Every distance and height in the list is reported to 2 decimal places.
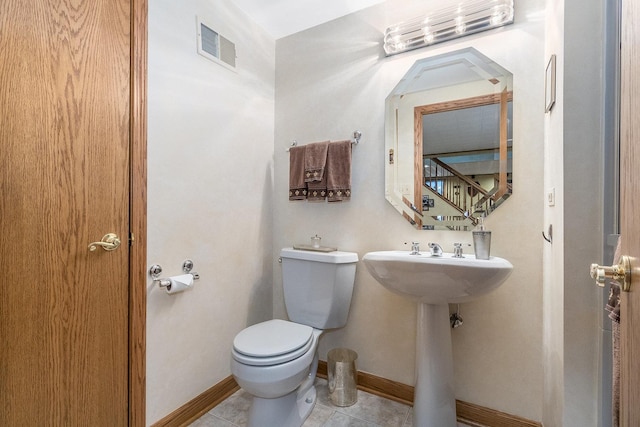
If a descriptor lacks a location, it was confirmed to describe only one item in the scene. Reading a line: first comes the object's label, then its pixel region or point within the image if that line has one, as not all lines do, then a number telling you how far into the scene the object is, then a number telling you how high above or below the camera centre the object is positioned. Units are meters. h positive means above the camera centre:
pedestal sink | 1.13 -0.35
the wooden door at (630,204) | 0.45 +0.02
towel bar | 1.77 +0.47
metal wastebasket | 1.59 -0.94
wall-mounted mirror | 1.43 +0.39
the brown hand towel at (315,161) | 1.78 +0.33
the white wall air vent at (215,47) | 1.54 +0.94
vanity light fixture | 1.41 +0.99
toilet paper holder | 1.32 -0.29
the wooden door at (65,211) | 0.91 +0.00
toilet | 1.22 -0.59
